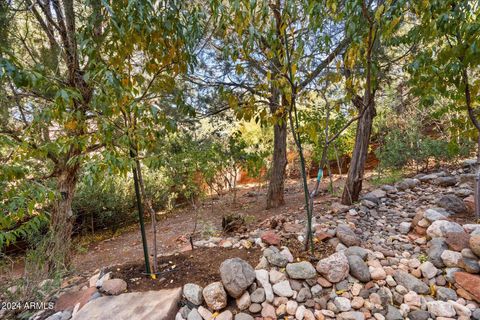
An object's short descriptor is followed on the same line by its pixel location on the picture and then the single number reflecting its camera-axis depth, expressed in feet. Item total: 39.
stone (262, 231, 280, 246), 6.61
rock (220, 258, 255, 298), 5.08
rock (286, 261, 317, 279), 5.41
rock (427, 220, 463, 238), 6.20
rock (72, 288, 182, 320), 4.71
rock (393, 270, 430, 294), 5.23
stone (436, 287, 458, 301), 5.02
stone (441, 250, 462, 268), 5.50
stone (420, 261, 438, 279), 5.51
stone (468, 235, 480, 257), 5.26
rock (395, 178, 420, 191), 11.15
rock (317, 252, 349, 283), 5.37
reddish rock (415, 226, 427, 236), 6.97
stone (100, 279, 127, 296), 5.45
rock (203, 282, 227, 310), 5.01
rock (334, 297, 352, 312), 4.95
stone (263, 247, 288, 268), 5.79
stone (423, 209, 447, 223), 6.97
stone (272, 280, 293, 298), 5.23
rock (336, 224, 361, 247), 6.51
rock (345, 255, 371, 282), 5.45
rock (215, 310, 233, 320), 4.83
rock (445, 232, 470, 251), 5.73
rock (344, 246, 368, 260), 5.95
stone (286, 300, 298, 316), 4.97
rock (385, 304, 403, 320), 4.71
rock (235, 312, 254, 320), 4.75
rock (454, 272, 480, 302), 4.84
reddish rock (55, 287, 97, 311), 5.40
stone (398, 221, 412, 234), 7.39
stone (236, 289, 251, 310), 5.03
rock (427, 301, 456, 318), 4.66
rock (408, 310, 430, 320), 4.70
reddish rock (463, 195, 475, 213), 7.86
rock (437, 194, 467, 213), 7.97
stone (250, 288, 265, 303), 5.12
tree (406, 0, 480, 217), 4.97
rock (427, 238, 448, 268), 5.72
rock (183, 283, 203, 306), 5.16
